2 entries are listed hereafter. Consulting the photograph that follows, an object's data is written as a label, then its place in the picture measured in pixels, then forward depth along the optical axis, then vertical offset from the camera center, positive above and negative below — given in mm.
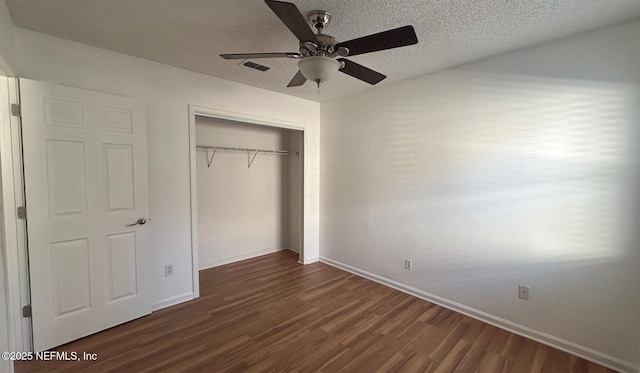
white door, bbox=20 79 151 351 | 2082 -286
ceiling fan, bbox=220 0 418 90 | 1412 +762
